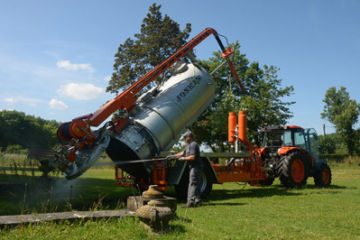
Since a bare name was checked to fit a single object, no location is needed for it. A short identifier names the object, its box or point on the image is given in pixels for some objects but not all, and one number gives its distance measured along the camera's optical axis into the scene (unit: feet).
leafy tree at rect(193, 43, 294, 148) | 101.76
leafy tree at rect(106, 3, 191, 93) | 113.60
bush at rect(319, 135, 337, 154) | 221.54
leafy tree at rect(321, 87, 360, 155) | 186.19
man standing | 32.14
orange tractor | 39.31
